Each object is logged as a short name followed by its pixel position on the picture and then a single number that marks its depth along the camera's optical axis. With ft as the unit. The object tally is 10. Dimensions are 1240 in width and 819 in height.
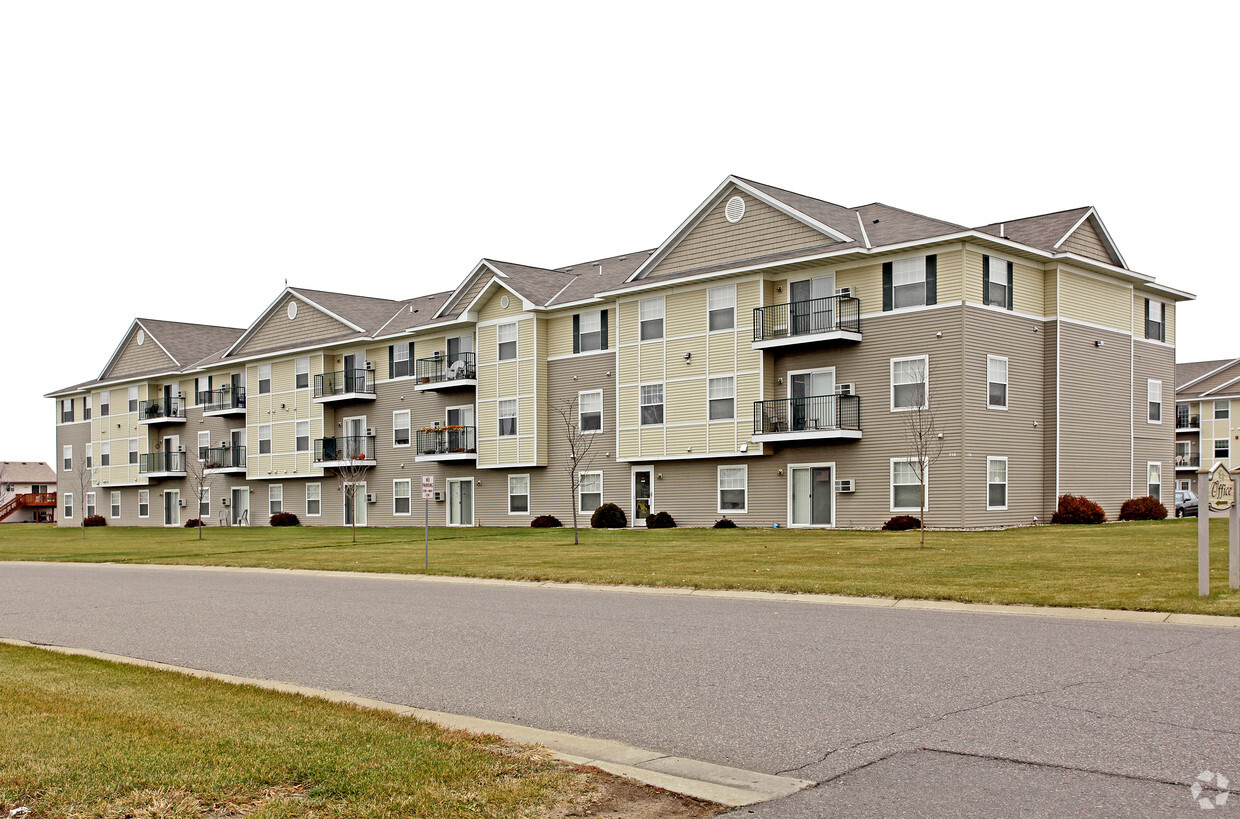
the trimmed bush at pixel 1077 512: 114.42
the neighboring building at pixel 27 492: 323.57
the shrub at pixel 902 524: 110.42
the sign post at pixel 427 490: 81.68
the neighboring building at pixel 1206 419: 225.35
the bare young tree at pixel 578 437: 141.08
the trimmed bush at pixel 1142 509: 123.13
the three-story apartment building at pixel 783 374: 112.57
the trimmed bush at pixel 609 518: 134.92
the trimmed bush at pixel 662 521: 130.11
